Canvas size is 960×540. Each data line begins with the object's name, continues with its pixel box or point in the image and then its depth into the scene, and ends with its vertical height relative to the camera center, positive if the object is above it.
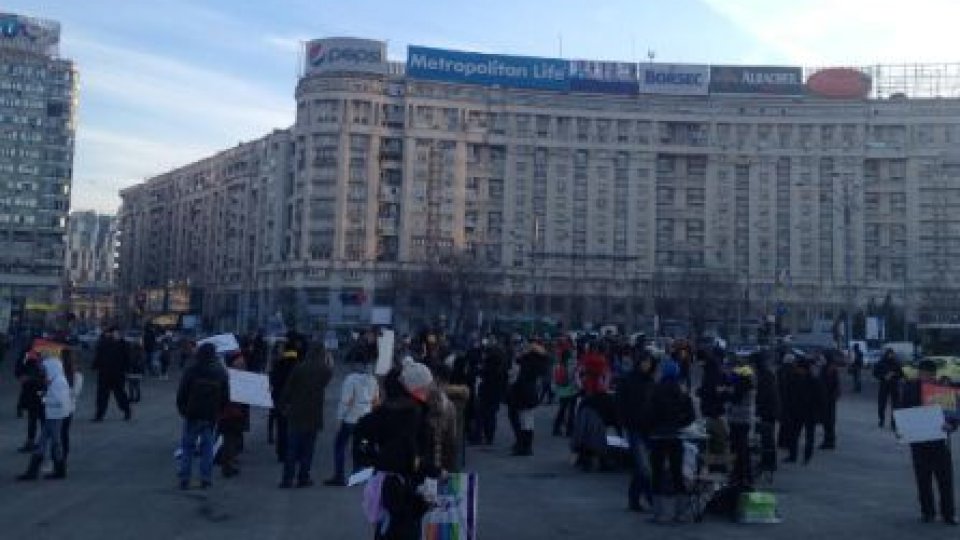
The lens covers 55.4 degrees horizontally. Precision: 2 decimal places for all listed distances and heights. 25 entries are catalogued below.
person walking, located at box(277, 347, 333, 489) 11.45 -1.40
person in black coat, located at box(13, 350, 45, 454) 12.36 -1.40
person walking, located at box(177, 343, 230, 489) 11.20 -1.34
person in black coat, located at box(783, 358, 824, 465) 15.38 -1.55
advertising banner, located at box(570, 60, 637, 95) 95.88 +24.19
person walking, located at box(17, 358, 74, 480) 11.34 -1.44
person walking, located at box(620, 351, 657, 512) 10.44 -1.29
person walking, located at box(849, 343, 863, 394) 34.72 -2.12
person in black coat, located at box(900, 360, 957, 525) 10.17 -1.75
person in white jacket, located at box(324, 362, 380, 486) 11.66 -1.31
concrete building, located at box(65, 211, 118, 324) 151.46 -0.93
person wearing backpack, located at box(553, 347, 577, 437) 18.00 -1.73
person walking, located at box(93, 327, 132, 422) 18.30 -1.47
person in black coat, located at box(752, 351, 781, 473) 14.71 -1.31
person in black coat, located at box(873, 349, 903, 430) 21.07 -1.48
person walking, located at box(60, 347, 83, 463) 13.11 -1.13
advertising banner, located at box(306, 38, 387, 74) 91.69 +24.78
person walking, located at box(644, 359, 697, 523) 9.99 -1.42
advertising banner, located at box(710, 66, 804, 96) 97.12 +24.71
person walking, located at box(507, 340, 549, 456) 14.93 -1.45
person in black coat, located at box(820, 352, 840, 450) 16.70 -1.52
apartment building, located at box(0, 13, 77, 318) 115.75 +16.83
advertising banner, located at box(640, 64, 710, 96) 96.98 +24.44
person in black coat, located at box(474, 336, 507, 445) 15.79 -1.41
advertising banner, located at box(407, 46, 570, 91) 93.25 +24.42
